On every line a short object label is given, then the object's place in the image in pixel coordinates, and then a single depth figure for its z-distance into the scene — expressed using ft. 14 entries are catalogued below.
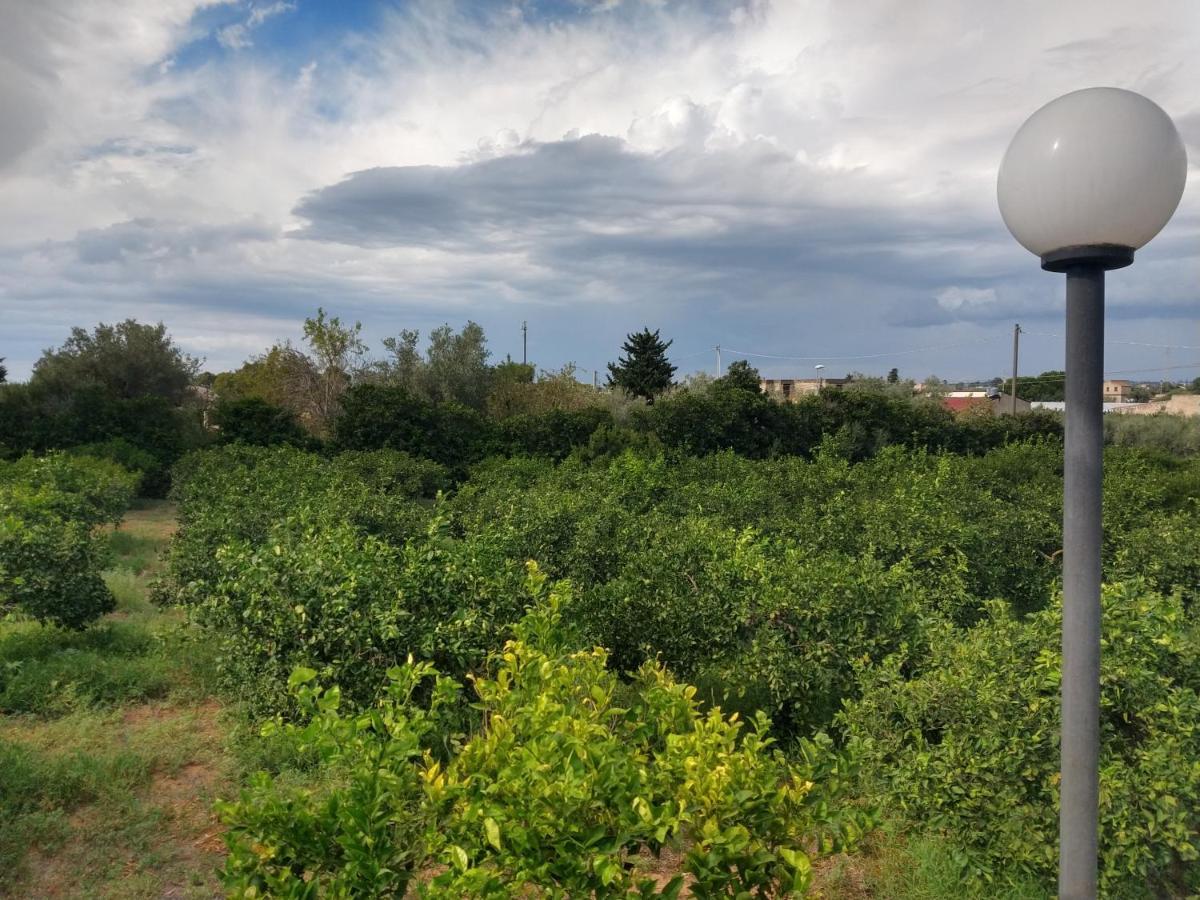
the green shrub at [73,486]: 24.90
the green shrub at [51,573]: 17.63
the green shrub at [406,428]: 54.29
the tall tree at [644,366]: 117.39
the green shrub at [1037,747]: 8.47
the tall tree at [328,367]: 89.66
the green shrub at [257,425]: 56.24
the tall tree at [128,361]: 72.28
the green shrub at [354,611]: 11.71
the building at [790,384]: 158.45
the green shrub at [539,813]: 5.94
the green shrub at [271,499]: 19.01
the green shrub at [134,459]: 49.32
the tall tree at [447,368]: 92.73
